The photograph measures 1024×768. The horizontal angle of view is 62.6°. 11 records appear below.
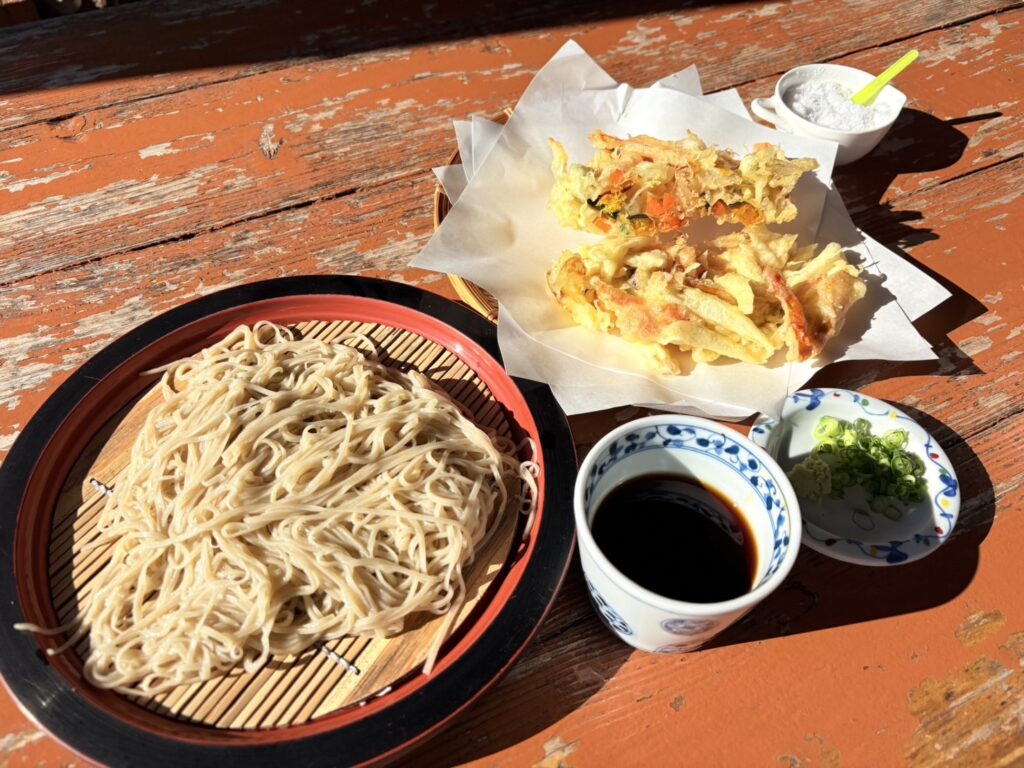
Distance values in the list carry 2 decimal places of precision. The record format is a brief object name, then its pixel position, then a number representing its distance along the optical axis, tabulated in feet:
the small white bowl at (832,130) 1.81
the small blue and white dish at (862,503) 1.26
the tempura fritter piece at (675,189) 1.62
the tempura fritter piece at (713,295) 1.48
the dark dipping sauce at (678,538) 1.16
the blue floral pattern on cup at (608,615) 1.17
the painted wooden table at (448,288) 1.19
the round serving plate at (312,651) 1.08
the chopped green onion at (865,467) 1.33
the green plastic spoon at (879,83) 1.85
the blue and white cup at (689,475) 1.07
